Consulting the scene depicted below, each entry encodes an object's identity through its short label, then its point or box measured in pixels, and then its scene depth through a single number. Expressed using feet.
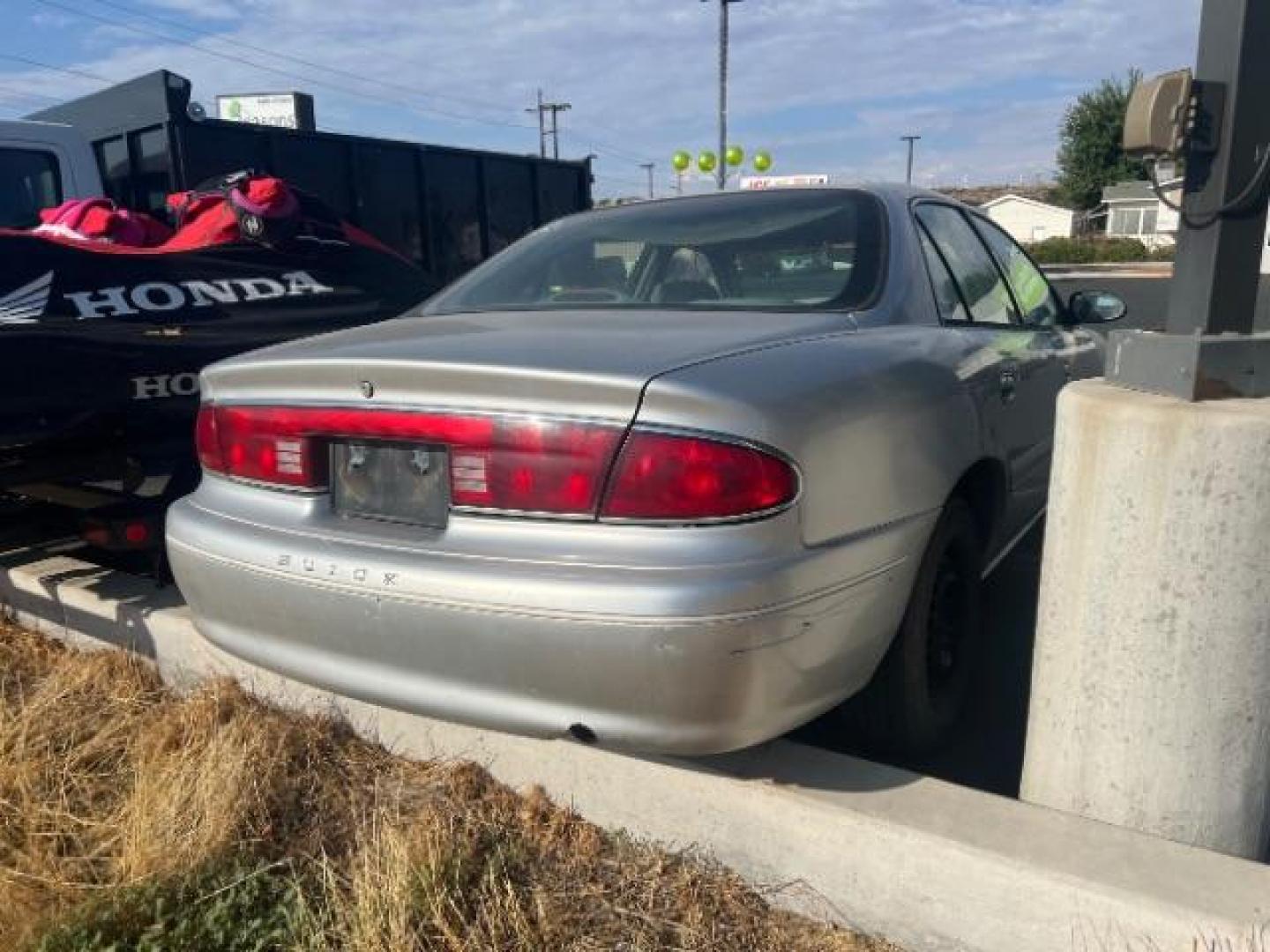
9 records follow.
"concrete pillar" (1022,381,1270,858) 6.73
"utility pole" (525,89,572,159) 185.88
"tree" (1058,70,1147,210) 214.69
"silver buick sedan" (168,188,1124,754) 6.71
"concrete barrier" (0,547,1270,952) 6.53
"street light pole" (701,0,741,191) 78.59
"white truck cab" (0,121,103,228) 18.03
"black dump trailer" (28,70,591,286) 20.24
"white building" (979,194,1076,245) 238.68
